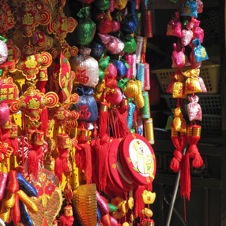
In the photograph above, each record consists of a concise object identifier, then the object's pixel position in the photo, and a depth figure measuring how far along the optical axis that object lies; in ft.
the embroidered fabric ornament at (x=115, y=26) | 10.87
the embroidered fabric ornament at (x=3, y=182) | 8.74
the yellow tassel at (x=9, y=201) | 8.76
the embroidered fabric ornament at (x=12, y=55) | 8.94
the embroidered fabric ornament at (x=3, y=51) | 8.53
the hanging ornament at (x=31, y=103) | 8.99
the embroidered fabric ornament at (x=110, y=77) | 10.86
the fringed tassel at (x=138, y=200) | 11.68
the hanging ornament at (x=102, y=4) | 10.49
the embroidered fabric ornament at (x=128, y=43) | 11.33
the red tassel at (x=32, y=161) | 9.17
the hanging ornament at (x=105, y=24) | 10.53
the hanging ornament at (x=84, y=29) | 10.24
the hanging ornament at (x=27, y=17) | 9.03
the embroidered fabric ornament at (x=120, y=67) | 11.09
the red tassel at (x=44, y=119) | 9.43
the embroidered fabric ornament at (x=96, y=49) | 10.62
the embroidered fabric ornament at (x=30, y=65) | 9.18
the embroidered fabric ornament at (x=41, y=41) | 9.29
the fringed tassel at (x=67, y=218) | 10.30
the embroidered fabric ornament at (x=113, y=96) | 10.96
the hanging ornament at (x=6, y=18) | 8.73
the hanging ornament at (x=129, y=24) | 11.11
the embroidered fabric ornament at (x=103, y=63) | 10.75
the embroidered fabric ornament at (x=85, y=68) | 10.30
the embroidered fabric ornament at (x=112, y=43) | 10.70
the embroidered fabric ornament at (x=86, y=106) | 10.38
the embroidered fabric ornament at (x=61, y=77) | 9.76
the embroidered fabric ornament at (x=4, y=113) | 8.58
